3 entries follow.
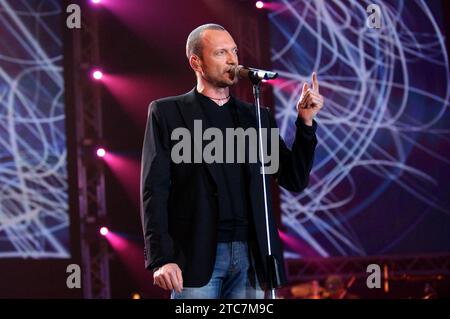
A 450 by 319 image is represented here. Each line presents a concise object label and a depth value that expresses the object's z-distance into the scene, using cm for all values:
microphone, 420
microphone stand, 415
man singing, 421
